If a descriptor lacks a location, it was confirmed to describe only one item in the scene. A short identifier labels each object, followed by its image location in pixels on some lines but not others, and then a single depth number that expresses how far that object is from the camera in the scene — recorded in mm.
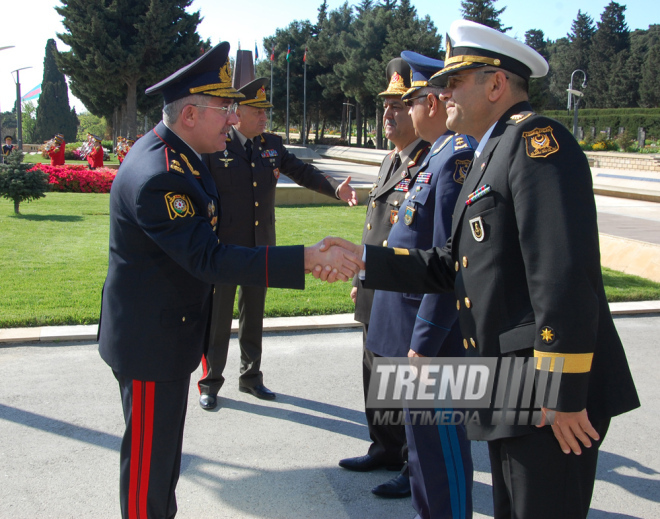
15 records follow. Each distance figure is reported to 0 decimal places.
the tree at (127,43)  40969
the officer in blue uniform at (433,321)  2879
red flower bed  19703
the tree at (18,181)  13734
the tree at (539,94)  49812
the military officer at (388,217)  3531
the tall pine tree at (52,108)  66812
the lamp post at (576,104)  30731
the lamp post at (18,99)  32406
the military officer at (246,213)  4773
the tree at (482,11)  57000
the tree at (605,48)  73188
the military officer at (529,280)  1850
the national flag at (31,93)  40469
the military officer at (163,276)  2443
